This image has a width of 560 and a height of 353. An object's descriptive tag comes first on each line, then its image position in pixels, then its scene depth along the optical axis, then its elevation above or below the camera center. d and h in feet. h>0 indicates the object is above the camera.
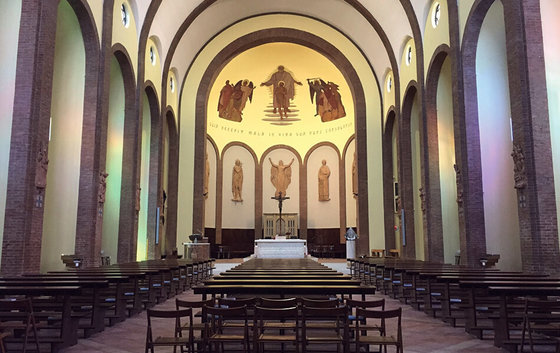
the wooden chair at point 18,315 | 15.93 -2.68
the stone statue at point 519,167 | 29.63 +4.35
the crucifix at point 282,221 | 70.08 +2.73
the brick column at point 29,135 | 27.43 +6.17
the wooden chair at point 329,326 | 14.48 -2.65
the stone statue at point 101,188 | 39.89 +4.26
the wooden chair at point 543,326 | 15.79 -3.04
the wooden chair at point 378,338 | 14.58 -3.11
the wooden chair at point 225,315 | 14.69 -2.66
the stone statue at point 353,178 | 85.75 +10.86
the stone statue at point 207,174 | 83.30 +11.32
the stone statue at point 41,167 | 28.99 +4.37
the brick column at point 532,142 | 28.30 +5.75
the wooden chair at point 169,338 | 14.85 -3.17
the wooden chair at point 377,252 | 67.29 -1.95
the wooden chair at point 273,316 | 14.35 -2.33
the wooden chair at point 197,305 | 16.57 -2.31
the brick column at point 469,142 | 38.45 +7.83
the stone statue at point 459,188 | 40.06 +4.18
